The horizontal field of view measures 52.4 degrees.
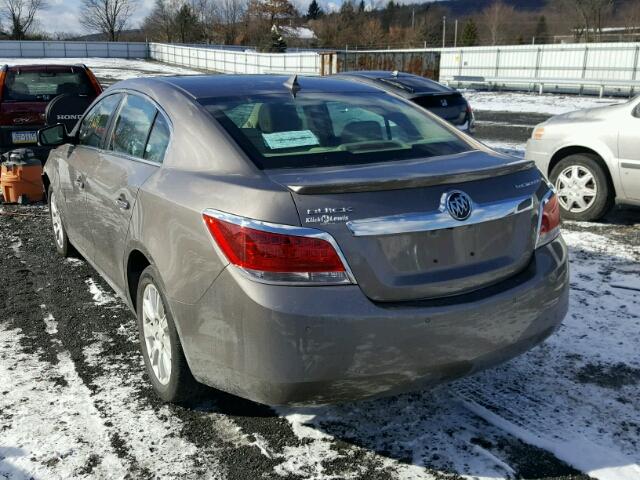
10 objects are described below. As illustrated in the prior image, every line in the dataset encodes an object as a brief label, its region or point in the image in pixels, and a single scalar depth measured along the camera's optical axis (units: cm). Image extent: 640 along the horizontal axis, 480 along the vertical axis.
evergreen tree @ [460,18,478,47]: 7844
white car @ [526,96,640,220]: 651
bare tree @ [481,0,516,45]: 8673
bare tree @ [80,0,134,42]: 8581
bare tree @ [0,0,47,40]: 7481
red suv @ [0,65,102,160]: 898
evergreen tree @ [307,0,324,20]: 12357
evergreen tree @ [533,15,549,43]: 9491
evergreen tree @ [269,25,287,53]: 5703
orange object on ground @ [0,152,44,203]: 806
